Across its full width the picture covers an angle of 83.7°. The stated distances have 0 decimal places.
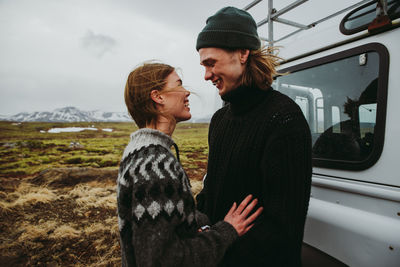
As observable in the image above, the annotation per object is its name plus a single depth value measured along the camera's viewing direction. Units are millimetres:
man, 1155
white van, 1342
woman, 996
